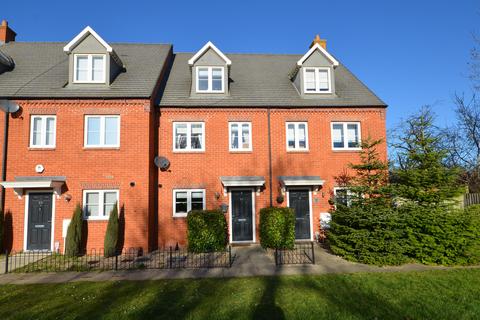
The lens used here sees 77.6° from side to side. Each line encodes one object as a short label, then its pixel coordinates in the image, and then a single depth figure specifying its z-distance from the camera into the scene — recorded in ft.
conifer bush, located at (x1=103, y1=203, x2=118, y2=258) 39.37
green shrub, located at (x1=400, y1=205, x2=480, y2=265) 32.81
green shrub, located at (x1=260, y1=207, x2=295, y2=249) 41.93
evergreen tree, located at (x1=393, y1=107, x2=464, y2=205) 35.27
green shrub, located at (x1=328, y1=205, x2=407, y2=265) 33.30
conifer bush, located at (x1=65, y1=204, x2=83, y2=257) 39.24
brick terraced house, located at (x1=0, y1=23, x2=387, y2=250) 42.75
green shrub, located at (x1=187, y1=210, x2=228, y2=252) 40.41
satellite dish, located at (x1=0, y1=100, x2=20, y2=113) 42.55
